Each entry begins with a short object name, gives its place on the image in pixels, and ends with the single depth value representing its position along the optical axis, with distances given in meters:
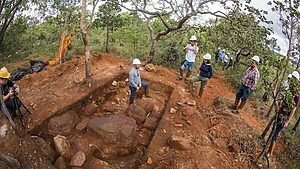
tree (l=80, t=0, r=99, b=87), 5.67
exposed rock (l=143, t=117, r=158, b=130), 5.77
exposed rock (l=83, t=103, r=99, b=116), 5.83
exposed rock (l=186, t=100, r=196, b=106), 6.10
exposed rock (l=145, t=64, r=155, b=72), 7.40
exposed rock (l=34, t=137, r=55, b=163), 4.86
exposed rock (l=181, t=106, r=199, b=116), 5.80
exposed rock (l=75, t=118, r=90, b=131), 5.49
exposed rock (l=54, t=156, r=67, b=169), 4.86
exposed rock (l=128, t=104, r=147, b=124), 5.89
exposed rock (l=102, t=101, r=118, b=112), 6.03
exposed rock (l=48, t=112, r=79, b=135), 5.33
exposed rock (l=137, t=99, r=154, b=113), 6.19
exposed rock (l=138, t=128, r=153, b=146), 5.56
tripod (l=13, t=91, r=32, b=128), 5.11
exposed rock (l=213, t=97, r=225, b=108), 6.68
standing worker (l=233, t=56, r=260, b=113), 5.83
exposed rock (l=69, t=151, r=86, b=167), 4.92
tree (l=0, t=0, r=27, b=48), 9.04
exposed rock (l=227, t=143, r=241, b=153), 5.34
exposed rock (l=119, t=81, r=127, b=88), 6.65
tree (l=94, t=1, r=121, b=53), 8.43
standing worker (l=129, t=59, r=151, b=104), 5.55
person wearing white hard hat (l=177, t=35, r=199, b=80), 6.65
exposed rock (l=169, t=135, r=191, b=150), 5.01
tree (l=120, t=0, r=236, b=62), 7.56
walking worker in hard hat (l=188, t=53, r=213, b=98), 6.21
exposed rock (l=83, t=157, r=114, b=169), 4.99
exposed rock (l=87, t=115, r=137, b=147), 5.29
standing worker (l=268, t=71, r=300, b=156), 4.77
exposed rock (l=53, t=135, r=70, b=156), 5.07
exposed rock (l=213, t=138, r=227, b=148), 5.33
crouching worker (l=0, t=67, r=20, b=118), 4.99
